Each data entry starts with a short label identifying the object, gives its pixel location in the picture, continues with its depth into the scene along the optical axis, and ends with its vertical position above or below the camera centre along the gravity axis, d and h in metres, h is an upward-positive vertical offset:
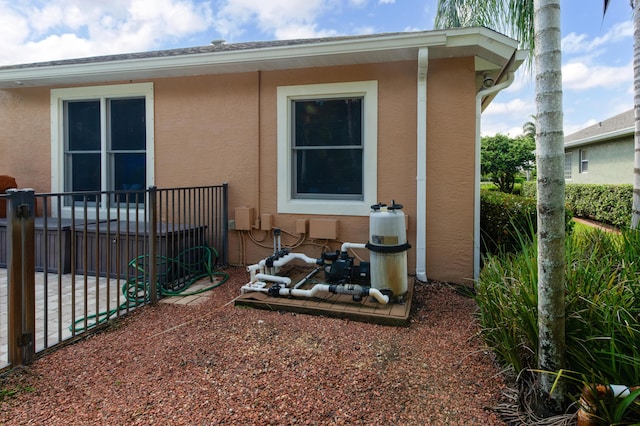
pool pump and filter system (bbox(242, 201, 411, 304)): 3.67 -0.61
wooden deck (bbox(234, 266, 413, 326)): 3.40 -0.96
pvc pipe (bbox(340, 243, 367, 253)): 4.67 -0.50
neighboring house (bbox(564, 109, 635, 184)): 12.34 +1.92
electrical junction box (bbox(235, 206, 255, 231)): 5.28 -0.18
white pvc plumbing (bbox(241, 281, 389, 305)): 3.57 -0.83
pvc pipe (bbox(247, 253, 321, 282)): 4.26 -0.67
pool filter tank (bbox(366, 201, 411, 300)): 3.68 -0.42
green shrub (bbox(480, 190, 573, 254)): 5.06 -0.22
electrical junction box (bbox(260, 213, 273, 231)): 5.27 -0.22
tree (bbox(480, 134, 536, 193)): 16.52 +1.98
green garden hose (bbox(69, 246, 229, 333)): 3.71 -0.86
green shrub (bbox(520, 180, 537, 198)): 14.74 +0.61
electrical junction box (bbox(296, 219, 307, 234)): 5.10 -0.28
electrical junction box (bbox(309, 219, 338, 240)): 5.02 -0.32
